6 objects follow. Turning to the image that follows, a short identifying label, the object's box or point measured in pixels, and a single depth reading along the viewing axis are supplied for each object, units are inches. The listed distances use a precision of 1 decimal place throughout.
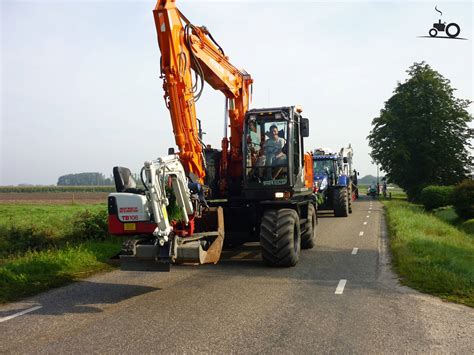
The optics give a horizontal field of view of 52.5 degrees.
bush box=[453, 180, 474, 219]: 986.7
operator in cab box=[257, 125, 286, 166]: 418.3
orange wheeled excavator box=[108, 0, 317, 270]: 291.3
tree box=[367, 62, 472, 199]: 1702.8
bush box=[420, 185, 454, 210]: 1238.9
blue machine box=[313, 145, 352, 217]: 902.4
